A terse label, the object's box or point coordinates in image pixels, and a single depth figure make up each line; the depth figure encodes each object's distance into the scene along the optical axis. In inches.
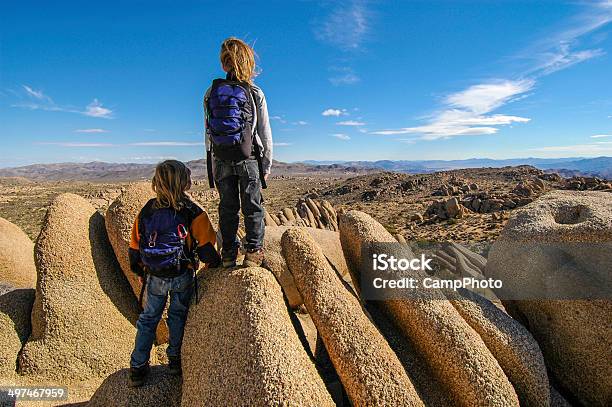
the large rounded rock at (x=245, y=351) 107.7
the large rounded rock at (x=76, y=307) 176.4
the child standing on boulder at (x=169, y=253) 134.0
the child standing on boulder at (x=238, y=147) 142.1
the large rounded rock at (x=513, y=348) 143.9
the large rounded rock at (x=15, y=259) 263.6
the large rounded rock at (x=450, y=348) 130.0
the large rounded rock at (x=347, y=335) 122.3
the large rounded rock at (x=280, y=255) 216.8
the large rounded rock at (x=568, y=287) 165.5
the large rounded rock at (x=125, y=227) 186.9
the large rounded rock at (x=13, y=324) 177.8
